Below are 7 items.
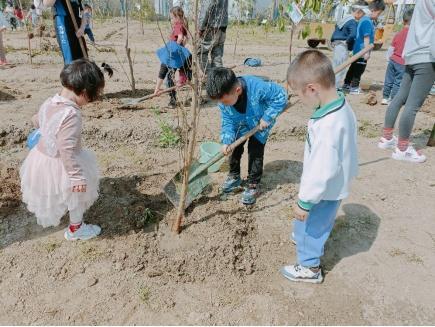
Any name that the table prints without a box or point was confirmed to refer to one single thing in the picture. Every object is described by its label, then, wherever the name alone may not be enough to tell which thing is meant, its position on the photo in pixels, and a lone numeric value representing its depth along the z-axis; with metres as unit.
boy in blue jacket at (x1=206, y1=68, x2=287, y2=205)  2.46
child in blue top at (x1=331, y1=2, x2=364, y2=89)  5.98
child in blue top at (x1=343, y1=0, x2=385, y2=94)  5.81
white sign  3.33
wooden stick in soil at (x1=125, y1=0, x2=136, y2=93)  5.00
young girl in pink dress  2.10
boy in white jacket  1.78
